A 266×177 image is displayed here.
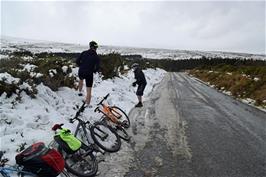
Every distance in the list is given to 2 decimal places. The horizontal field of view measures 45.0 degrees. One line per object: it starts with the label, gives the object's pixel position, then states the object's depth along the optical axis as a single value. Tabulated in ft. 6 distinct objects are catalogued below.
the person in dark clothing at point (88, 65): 33.94
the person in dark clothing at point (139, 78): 46.37
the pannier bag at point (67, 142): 18.84
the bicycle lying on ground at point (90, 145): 19.57
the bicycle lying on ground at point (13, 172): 14.90
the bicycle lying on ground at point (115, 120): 28.37
